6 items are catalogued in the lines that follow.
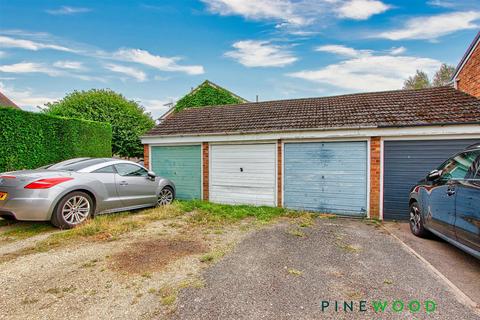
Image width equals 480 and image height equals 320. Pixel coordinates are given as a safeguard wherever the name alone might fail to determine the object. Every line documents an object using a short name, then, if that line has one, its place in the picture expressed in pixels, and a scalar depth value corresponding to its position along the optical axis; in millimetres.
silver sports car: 4293
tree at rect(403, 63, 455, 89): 28266
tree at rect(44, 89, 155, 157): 12391
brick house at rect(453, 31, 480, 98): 8023
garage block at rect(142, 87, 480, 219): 5992
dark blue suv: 2906
